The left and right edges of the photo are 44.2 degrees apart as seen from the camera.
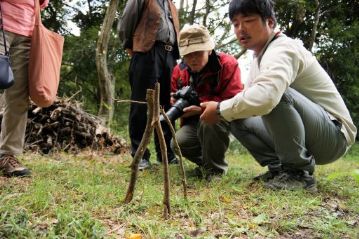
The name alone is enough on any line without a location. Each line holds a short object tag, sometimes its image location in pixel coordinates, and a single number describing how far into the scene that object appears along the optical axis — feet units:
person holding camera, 10.17
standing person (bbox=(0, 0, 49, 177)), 9.57
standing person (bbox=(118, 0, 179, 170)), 11.88
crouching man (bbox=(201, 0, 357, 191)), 8.16
